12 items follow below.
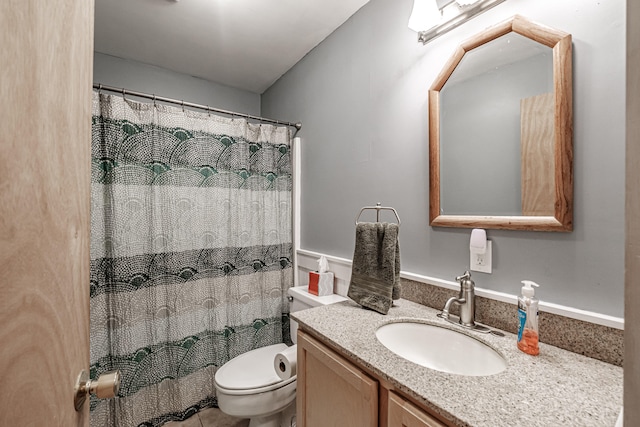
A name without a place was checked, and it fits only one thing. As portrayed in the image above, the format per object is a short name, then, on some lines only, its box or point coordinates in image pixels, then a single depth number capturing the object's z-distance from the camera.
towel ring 1.34
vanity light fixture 1.07
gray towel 1.17
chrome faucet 1.02
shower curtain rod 1.41
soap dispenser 0.82
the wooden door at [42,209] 0.33
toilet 1.34
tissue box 1.63
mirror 0.87
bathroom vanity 0.59
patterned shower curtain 1.48
